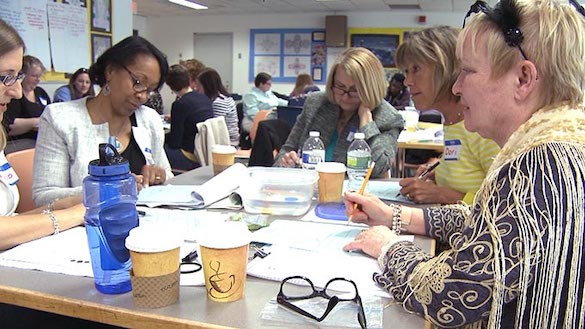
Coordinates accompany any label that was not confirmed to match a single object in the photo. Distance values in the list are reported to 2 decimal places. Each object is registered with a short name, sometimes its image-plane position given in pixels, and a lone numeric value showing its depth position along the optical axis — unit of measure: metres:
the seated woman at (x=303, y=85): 7.79
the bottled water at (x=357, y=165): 1.88
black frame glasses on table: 0.85
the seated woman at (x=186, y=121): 4.01
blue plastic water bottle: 0.91
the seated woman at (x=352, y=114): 2.31
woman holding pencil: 0.82
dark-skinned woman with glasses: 1.74
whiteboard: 4.16
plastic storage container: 1.53
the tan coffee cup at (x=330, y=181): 1.60
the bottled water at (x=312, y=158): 1.92
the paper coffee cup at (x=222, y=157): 1.98
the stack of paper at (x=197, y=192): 1.54
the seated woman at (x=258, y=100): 6.73
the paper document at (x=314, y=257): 1.01
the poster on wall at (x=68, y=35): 4.48
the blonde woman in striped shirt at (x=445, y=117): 1.66
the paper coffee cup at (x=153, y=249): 0.83
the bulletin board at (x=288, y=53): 10.32
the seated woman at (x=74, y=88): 4.87
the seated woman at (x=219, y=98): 5.32
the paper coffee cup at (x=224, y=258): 0.86
